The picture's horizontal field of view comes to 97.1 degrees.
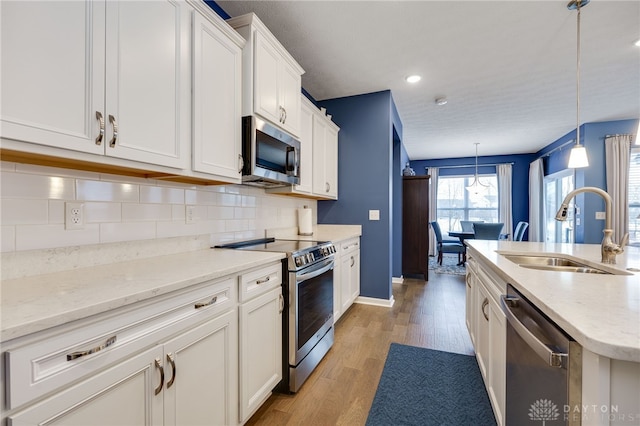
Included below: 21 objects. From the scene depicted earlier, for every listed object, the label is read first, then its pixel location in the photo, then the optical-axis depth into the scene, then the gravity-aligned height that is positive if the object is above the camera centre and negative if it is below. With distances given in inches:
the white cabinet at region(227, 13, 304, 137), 73.0 +38.9
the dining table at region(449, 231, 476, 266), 223.8 -17.3
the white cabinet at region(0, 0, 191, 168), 34.4 +20.2
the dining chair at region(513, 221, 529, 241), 238.6 -14.3
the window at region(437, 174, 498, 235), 288.8 +11.5
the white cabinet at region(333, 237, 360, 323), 108.0 -26.5
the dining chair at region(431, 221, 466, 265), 226.1 -26.4
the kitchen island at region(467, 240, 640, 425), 23.2 -10.6
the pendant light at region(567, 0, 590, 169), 76.6 +16.8
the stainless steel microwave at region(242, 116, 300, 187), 72.6 +16.8
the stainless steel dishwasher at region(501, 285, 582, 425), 27.5 -18.2
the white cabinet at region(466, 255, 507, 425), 52.1 -26.6
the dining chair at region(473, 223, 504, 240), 207.8 -12.3
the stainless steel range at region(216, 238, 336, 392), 68.6 -24.5
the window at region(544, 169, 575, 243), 219.1 +9.4
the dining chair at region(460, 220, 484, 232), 266.8 -11.8
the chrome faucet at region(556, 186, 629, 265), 56.4 -6.2
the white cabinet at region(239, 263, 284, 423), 55.4 -26.1
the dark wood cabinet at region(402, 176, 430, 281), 188.2 -7.8
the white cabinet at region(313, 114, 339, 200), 119.3 +25.5
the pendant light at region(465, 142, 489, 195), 282.8 +26.4
